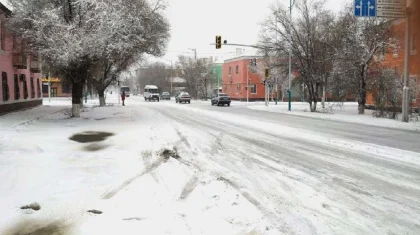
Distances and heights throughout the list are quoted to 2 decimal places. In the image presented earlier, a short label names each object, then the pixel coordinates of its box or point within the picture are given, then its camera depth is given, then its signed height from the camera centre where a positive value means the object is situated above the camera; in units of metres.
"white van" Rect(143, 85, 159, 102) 64.62 -0.01
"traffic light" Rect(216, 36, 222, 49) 32.88 +4.35
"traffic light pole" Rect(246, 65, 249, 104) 58.89 +2.25
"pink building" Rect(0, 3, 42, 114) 24.16 +1.65
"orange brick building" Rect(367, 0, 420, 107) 23.58 +1.89
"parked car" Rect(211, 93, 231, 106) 45.72 -0.79
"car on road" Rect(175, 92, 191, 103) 53.31 -0.73
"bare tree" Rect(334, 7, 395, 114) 26.02 +2.97
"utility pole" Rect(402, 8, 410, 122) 19.61 -0.12
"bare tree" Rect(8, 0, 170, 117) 18.17 +3.11
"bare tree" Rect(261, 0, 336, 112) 31.02 +4.28
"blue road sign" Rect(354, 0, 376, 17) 19.30 +4.19
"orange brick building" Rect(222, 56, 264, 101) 63.06 +2.01
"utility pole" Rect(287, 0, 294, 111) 31.93 +4.94
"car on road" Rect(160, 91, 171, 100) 75.44 -0.61
